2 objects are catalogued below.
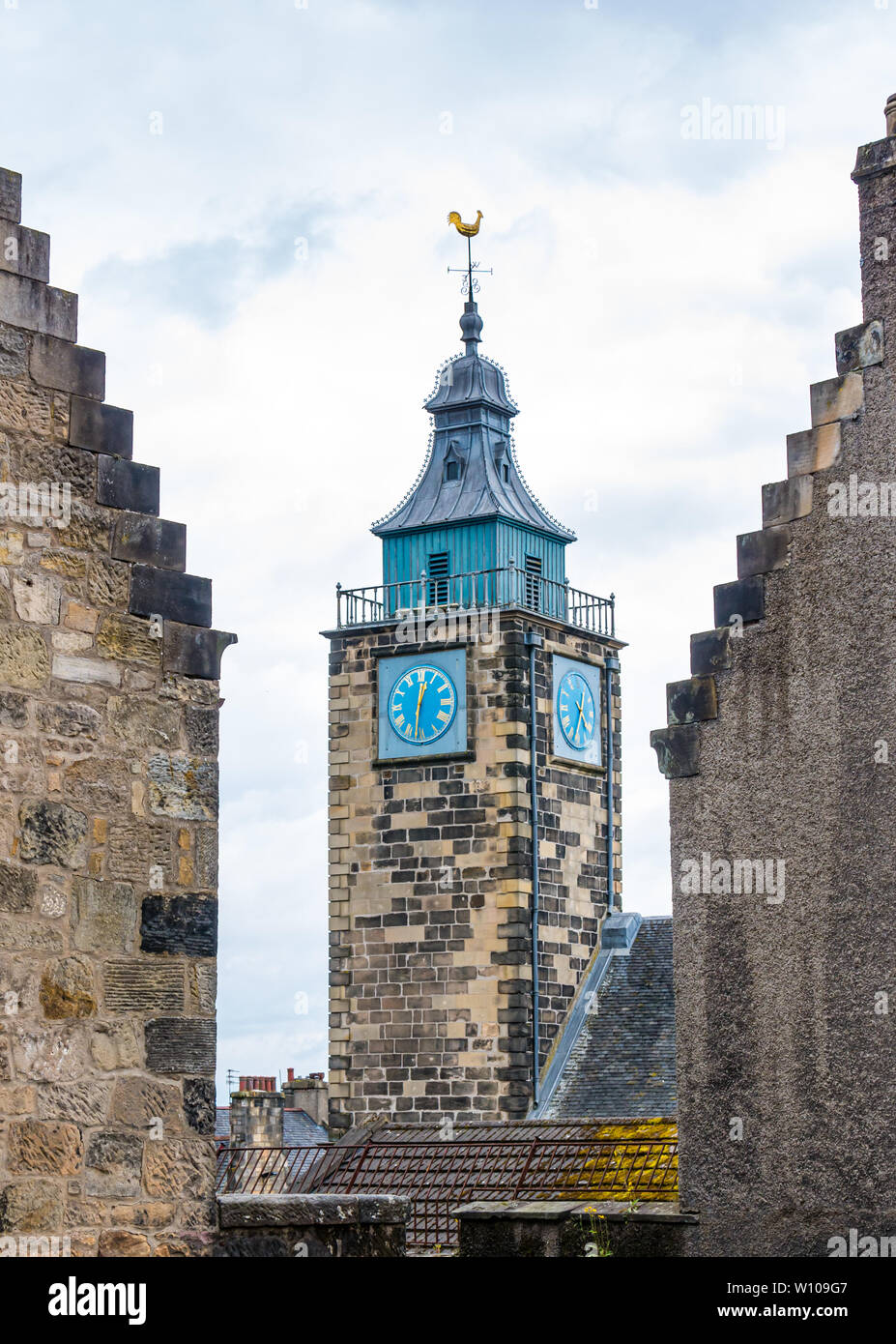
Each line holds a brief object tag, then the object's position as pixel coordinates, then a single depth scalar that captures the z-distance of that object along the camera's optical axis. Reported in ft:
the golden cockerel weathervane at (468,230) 248.32
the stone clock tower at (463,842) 201.46
